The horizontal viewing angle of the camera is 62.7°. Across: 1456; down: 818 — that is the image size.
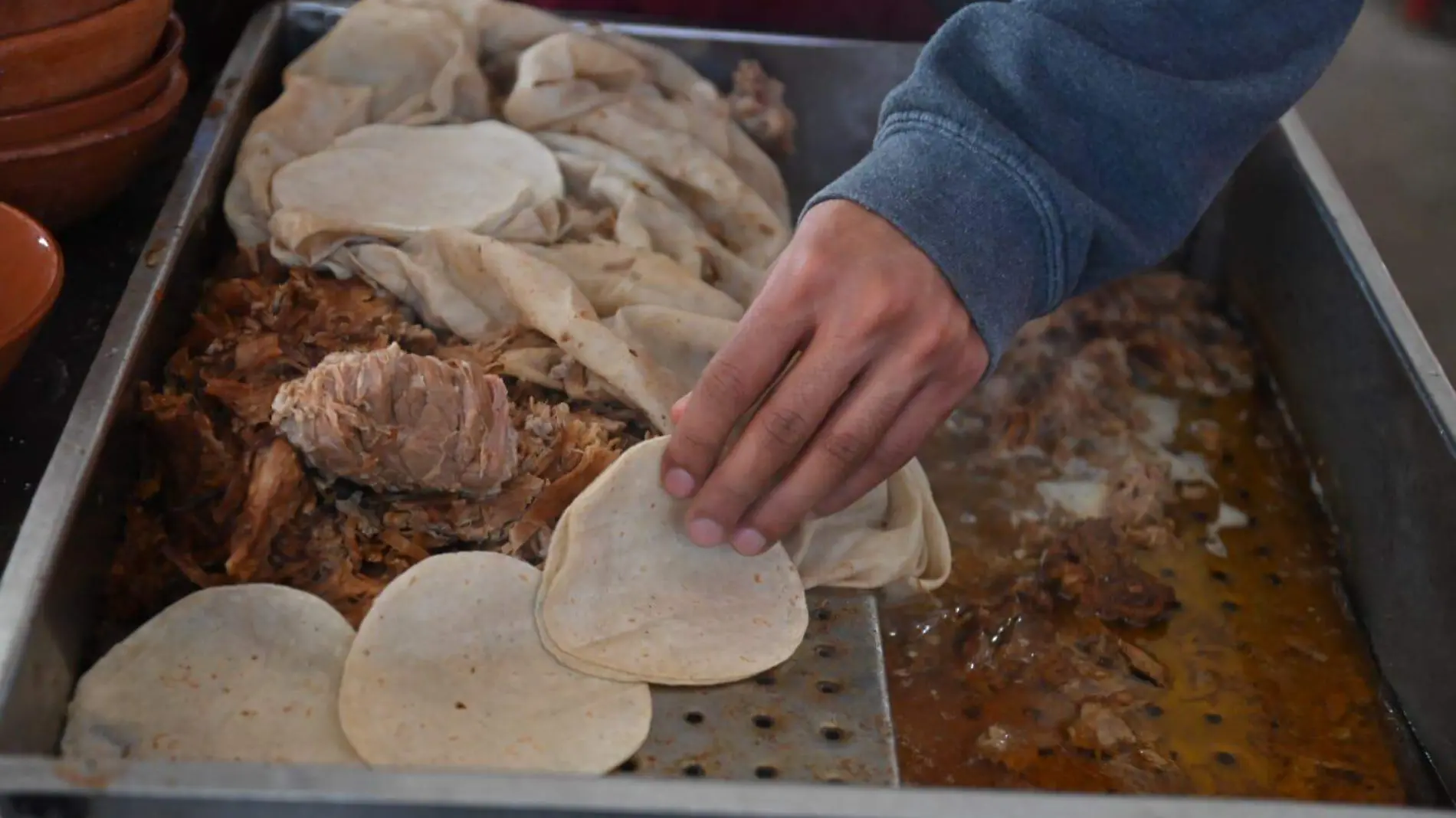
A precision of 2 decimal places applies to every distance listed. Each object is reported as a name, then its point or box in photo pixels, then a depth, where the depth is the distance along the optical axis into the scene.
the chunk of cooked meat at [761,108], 1.70
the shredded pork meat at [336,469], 1.05
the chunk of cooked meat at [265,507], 1.04
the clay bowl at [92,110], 1.19
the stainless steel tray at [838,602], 0.77
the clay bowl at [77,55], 1.17
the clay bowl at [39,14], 1.16
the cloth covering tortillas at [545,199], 1.21
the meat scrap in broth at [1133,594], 1.12
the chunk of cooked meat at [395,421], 1.04
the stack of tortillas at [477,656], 0.92
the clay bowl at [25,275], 1.04
